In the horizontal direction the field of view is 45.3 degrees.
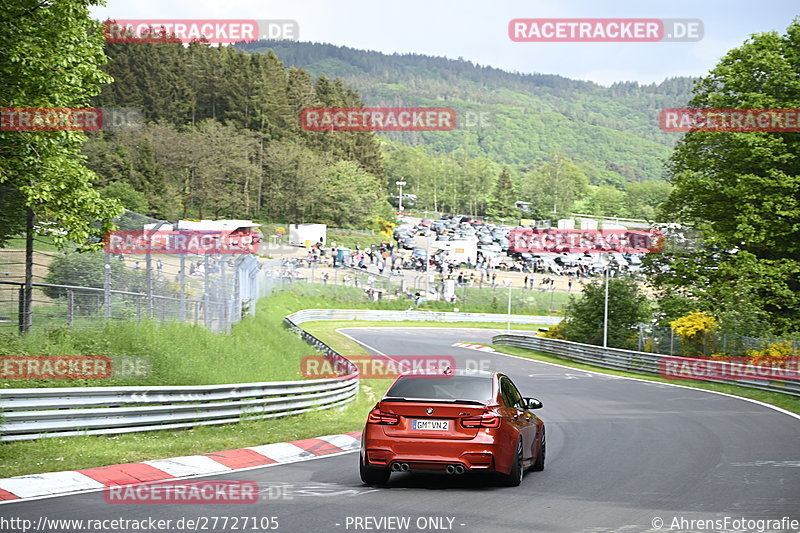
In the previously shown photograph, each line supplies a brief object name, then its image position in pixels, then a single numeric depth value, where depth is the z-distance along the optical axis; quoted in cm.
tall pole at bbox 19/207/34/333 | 1825
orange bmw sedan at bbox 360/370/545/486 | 1081
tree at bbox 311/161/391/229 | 12062
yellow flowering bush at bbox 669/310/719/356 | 3797
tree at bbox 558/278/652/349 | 4525
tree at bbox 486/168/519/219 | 19912
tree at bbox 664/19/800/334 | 4000
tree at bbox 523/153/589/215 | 19596
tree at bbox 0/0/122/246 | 1811
